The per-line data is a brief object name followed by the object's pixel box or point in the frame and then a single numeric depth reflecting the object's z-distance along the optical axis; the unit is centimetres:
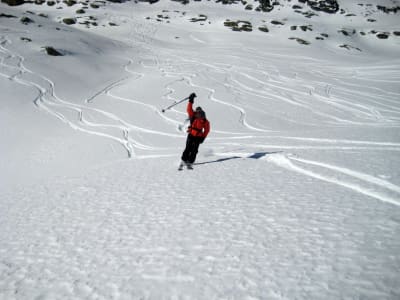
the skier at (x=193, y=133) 773
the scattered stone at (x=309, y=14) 7469
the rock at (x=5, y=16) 3706
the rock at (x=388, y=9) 7762
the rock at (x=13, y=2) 6696
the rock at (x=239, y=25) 5722
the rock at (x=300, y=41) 4839
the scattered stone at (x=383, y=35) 5556
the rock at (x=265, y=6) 7969
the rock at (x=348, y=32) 5697
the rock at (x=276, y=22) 6076
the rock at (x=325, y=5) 7926
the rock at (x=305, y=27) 5619
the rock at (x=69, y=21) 5495
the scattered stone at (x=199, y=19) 6438
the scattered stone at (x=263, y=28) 5631
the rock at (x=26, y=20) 3614
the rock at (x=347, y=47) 4782
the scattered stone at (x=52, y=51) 2657
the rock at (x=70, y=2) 6870
